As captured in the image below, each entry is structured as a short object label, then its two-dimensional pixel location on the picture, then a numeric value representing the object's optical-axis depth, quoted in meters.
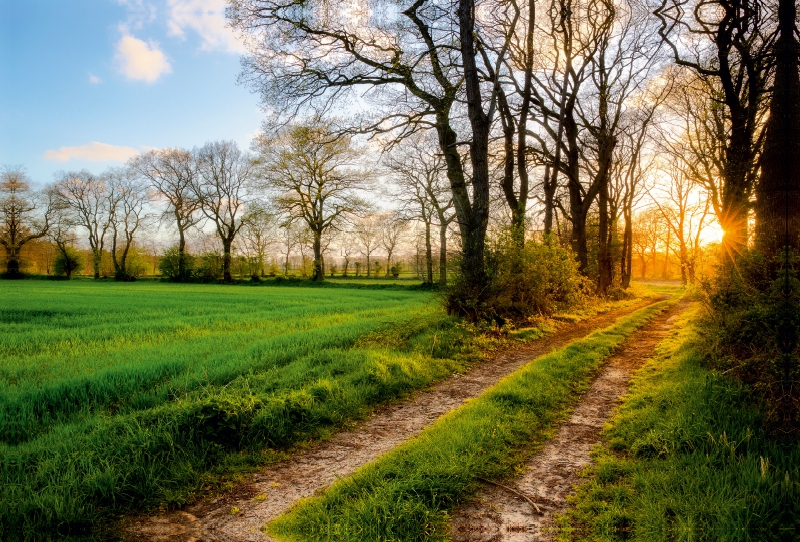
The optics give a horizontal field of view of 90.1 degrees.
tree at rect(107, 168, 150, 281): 56.50
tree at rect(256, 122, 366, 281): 40.91
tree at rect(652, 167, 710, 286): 33.19
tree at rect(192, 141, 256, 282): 50.38
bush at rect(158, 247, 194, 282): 52.31
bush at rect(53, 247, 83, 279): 62.59
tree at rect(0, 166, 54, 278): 50.84
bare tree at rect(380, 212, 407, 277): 35.12
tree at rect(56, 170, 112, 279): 57.25
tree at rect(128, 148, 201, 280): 50.88
